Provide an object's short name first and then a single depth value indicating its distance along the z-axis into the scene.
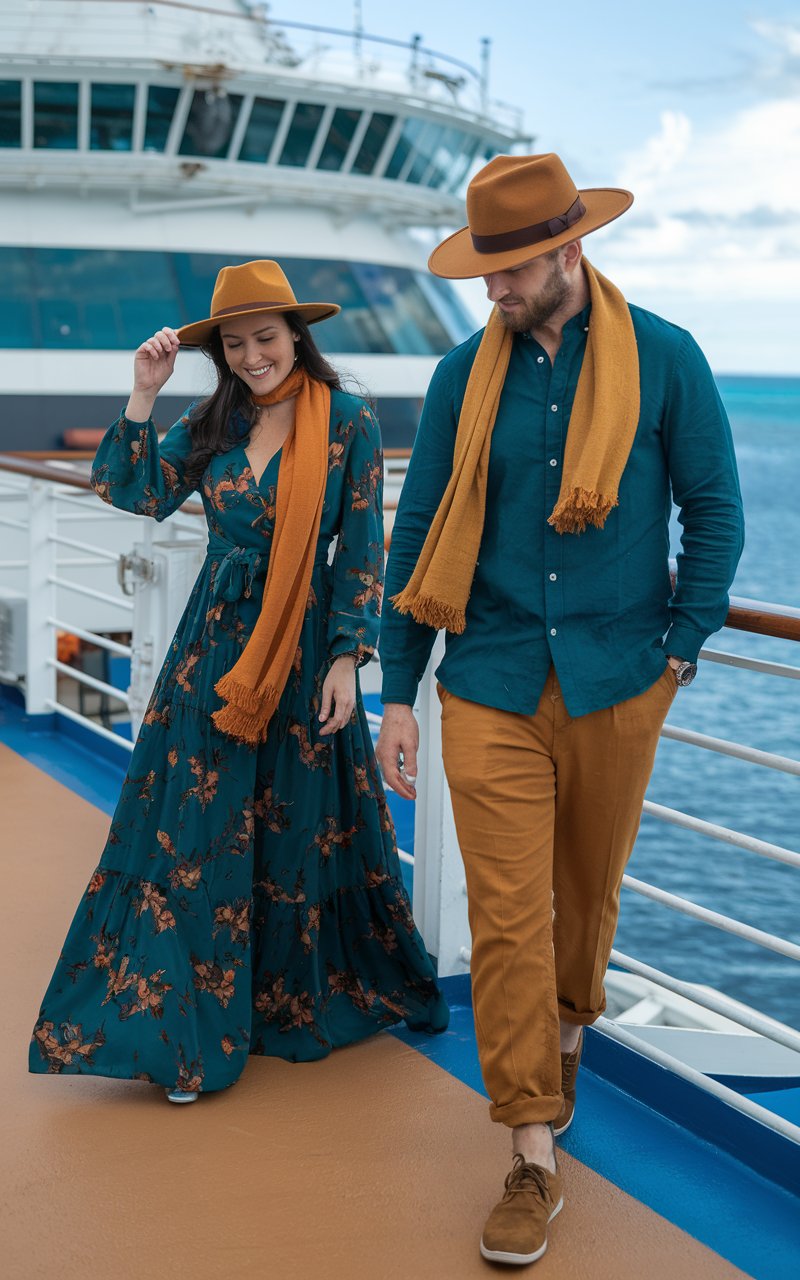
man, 1.96
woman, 2.44
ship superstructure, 10.30
